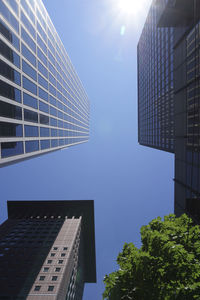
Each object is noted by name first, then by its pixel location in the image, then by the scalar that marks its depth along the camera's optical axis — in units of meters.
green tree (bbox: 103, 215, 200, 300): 8.30
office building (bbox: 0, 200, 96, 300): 31.03
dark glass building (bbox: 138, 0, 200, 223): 15.28
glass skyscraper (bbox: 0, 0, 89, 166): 26.38
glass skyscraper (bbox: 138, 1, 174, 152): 37.03
